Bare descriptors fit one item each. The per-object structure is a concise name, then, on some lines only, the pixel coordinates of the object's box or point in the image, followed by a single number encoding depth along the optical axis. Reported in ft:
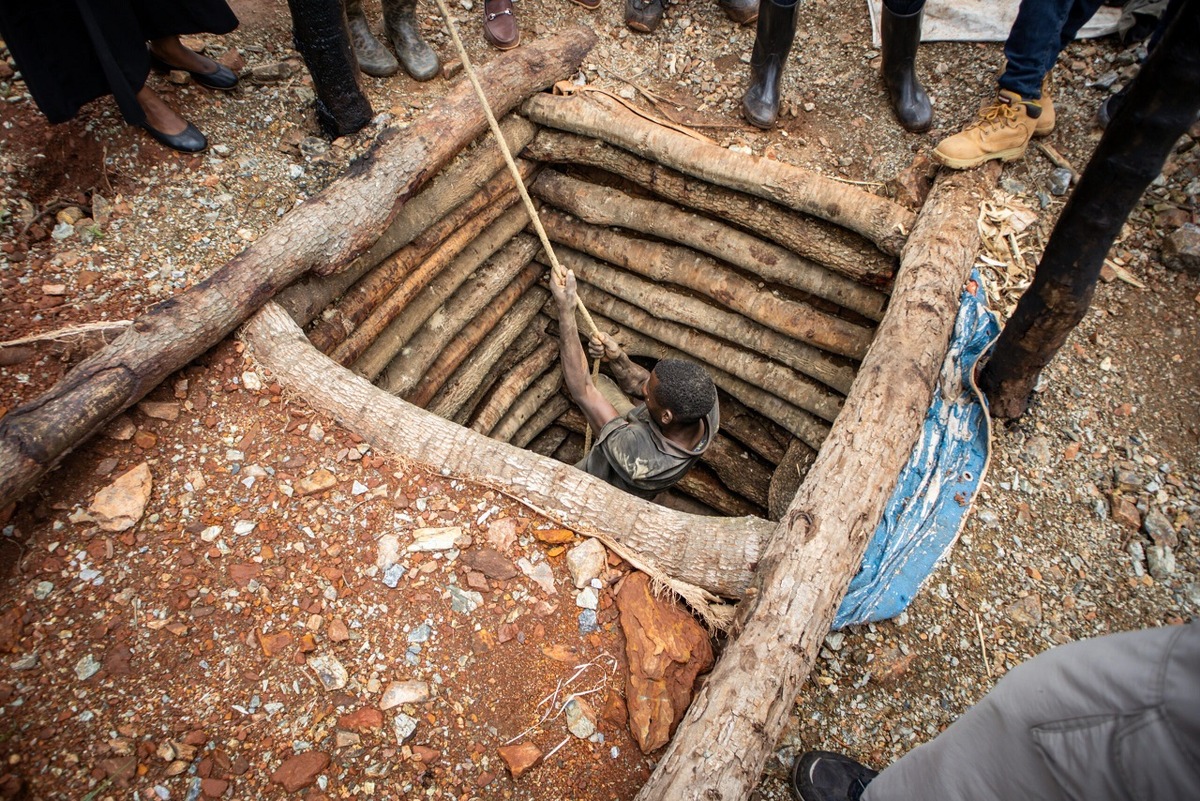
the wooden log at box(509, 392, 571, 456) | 17.01
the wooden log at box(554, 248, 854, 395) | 13.21
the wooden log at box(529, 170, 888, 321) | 12.65
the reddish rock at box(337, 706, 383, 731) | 7.14
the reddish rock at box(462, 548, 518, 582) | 8.23
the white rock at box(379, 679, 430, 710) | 7.30
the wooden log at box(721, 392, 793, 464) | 14.42
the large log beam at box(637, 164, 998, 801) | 6.75
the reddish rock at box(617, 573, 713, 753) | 7.41
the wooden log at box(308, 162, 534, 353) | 11.46
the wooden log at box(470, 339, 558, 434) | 15.47
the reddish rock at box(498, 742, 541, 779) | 7.02
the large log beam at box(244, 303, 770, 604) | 8.30
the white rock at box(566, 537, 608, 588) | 8.23
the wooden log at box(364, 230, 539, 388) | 12.98
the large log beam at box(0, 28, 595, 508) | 8.02
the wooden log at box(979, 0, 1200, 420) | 7.32
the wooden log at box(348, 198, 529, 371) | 12.13
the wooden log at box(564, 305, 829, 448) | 13.41
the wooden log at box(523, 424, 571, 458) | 18.03
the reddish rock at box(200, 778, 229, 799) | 6.63
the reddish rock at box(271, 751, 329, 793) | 6.76
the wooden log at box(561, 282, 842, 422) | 13.38
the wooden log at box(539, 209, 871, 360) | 12.82
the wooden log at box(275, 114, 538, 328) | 10.84
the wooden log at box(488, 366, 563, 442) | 16.20
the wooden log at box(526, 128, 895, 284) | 12.26
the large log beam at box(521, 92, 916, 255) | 11.78
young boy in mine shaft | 9.75
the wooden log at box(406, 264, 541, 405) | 14.05
